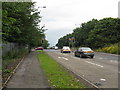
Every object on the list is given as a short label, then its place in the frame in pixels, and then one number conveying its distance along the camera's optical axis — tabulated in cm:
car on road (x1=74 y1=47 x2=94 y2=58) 1845
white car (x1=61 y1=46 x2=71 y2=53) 3123
